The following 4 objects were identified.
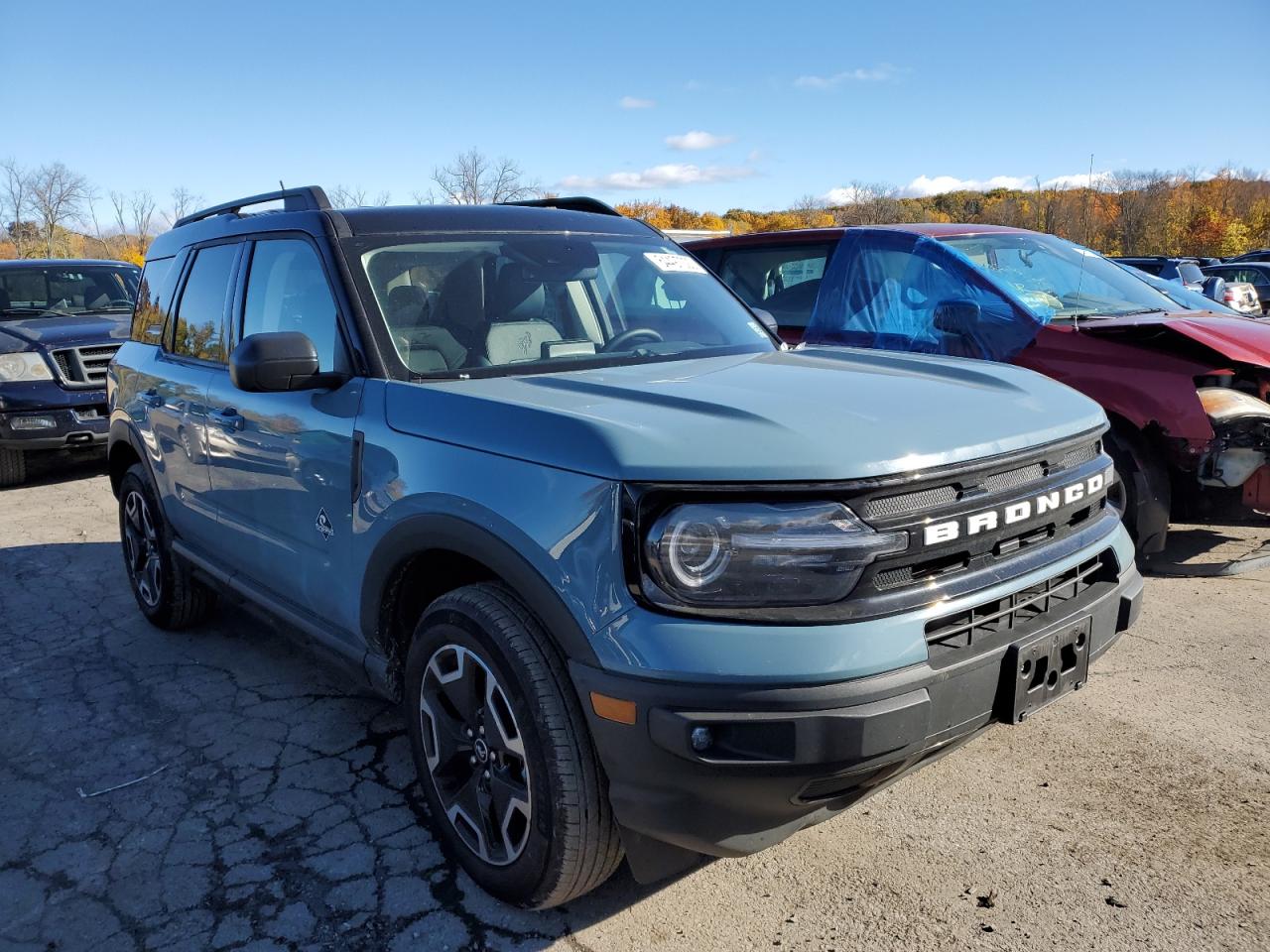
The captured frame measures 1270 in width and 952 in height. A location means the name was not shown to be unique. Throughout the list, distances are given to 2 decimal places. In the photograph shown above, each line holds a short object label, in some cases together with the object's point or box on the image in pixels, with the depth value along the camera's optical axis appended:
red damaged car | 4.43
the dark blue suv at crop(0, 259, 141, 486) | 8.27
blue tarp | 5.08
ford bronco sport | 1.96
